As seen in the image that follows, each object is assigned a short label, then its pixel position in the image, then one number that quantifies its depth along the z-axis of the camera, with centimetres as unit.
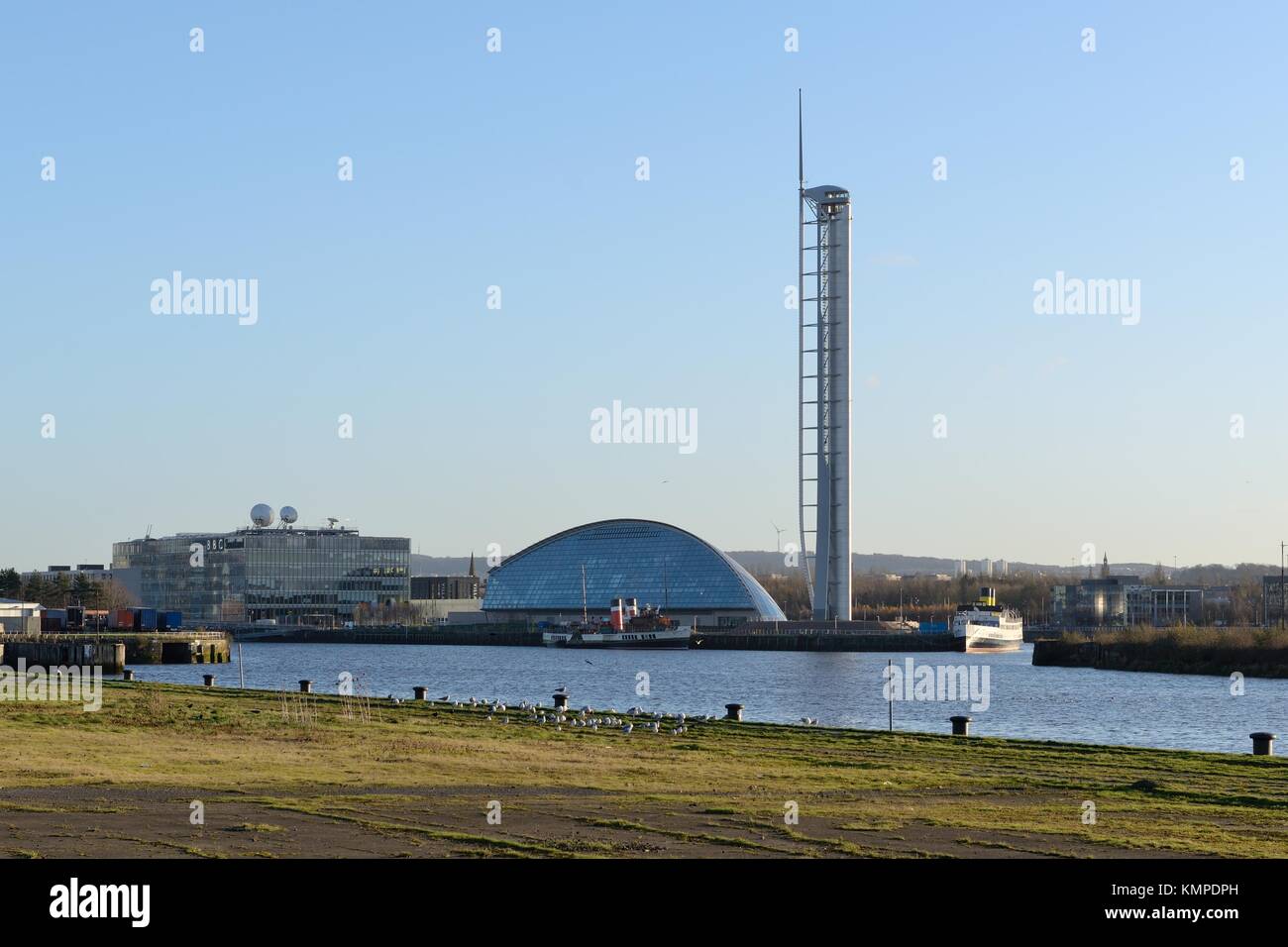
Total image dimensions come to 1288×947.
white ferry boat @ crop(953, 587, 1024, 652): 18850
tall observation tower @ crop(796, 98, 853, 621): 17375
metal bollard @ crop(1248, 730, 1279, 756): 4412
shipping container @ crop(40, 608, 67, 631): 17050
